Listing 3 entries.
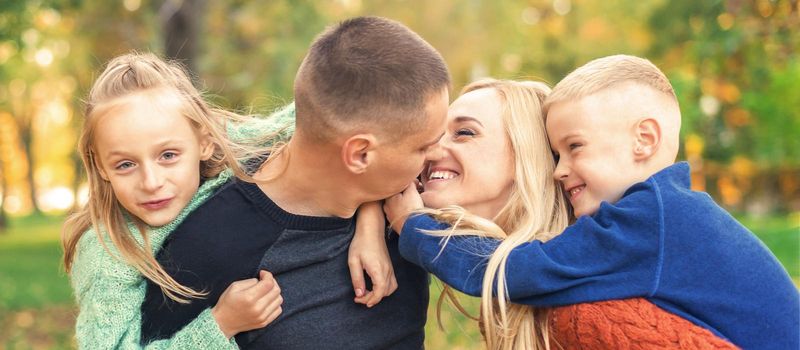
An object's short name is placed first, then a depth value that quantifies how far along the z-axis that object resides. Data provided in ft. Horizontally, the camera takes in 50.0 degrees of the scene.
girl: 8.66
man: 8.58
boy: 8.21
